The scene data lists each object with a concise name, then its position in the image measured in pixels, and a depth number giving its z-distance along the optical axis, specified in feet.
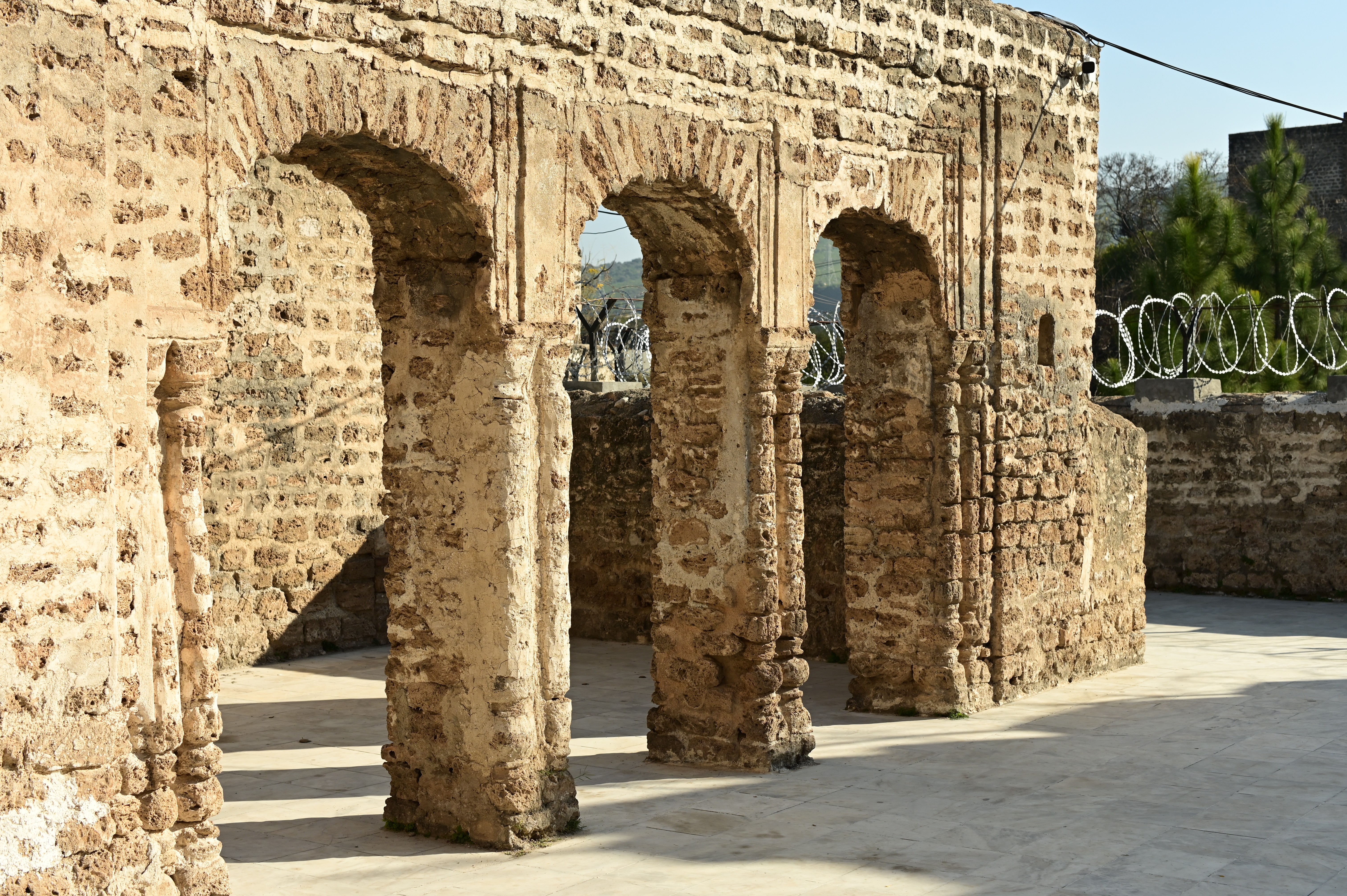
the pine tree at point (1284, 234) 96.78
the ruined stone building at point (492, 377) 15.76
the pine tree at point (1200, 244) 95.55
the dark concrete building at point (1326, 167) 100.68
